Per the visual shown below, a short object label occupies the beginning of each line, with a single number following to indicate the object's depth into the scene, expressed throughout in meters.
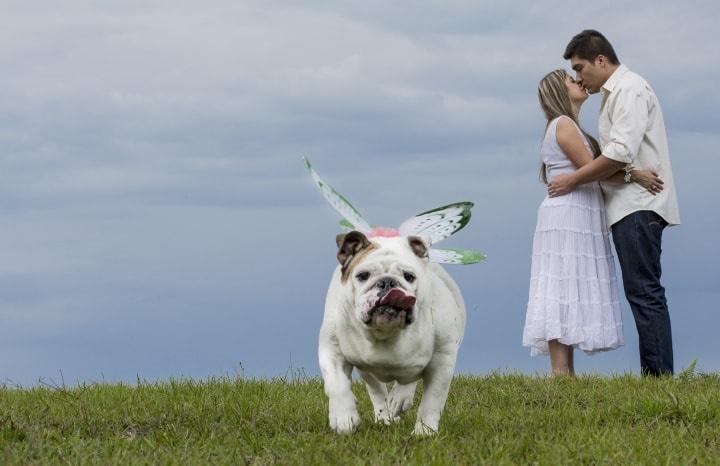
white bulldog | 5.32
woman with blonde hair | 9.98
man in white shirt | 9.62
